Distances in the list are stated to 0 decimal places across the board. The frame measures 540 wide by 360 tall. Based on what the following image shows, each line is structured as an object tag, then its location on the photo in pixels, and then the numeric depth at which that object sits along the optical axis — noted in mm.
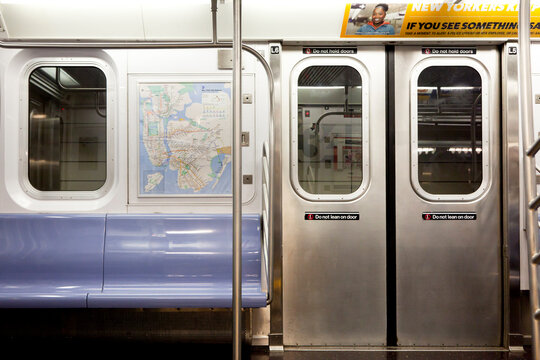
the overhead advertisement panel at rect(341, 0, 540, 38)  3064
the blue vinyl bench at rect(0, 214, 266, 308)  3117
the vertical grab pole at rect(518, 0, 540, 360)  1307
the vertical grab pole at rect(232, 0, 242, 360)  1394
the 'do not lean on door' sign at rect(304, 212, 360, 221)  3279
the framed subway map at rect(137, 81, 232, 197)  3230
